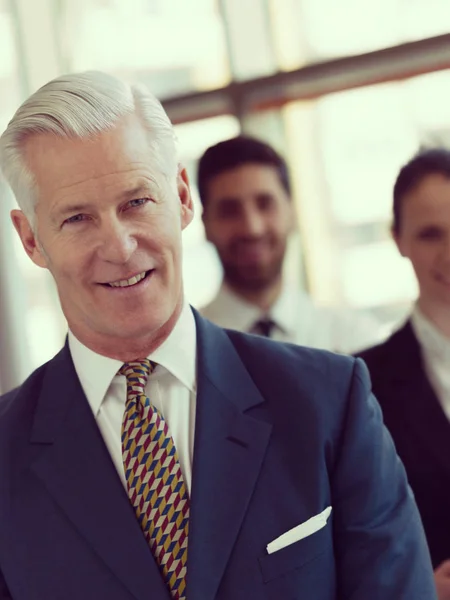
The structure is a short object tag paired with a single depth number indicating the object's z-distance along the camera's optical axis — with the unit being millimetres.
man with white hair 1383
